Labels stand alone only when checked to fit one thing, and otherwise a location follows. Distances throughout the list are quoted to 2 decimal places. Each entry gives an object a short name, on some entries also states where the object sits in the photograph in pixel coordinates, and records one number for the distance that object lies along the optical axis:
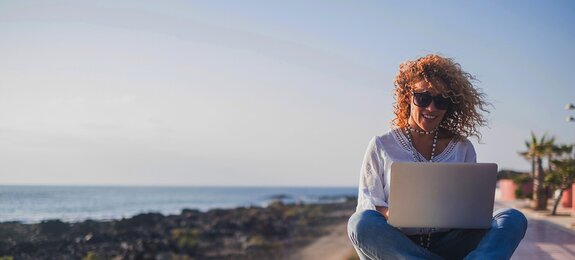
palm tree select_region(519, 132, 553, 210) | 13.90
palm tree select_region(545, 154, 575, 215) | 12.40
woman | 2.27
